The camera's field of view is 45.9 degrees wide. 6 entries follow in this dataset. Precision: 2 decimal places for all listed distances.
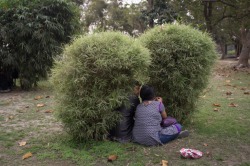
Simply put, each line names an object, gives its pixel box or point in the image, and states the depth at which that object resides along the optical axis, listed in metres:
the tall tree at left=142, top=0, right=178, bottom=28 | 15.78
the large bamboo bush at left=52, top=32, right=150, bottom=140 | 3.88
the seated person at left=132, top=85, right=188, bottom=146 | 4.12
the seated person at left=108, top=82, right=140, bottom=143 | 4.23
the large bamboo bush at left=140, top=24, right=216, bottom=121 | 4.68
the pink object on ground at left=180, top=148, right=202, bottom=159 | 3.70
